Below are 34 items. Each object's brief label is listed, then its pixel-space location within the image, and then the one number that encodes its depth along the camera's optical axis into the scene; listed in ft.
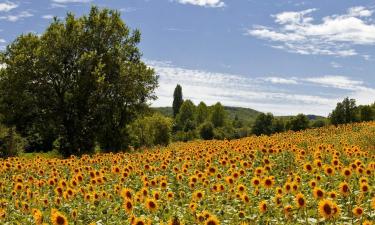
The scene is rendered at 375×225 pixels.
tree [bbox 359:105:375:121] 246.37
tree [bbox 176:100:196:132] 554.09
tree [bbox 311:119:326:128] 412.22
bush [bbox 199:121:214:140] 466.29
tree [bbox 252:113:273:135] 443.32
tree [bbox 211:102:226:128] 559.38
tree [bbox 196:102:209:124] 588.09
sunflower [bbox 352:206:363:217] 28.07
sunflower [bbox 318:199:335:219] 26.99
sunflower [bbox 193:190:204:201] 36.11
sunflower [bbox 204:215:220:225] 24.44
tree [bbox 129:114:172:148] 238.48
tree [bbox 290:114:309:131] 292.57
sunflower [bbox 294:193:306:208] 29.63
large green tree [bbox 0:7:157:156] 132.05
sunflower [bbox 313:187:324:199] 31.16
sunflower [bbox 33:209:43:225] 29.40
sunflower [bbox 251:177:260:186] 39.24
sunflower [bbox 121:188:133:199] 33.91
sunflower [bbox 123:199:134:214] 32.07
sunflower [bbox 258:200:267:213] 31.10
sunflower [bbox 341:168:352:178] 38.70
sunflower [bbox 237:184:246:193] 38.00
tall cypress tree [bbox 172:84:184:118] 651.25
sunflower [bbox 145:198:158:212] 31.27
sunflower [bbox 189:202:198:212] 32.01
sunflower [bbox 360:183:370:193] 33.50
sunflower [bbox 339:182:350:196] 32.14
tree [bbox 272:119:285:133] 422.16
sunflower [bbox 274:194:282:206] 32.81
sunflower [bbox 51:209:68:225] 27.25
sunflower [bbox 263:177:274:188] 37.14
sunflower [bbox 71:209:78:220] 34.16
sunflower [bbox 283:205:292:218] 29.37
